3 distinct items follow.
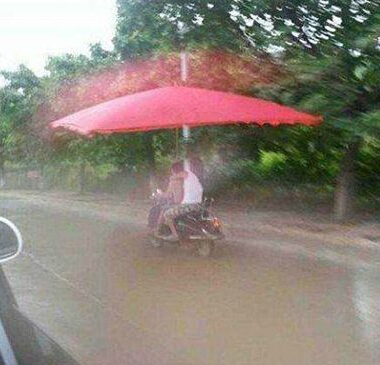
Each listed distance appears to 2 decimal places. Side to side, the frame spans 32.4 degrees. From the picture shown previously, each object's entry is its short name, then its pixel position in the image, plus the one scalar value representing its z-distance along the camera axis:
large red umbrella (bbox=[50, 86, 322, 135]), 8.29
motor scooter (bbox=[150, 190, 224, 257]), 8.59
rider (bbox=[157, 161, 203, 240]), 8.88
